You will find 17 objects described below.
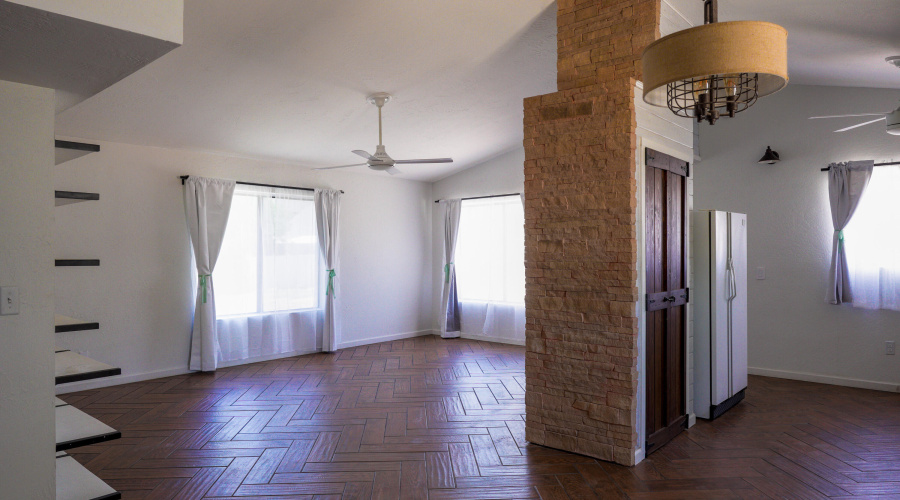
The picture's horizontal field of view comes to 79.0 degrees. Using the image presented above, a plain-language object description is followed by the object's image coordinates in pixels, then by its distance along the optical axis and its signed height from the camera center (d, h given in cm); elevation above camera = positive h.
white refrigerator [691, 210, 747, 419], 404 -43
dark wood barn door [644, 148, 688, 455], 339 -29
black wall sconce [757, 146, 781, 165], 527 +92
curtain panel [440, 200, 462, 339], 767 -39
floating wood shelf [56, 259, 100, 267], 184 -2
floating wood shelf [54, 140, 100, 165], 194 +40
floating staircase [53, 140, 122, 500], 186 -64
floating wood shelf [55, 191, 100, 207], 194 +22
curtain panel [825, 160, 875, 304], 492 +44
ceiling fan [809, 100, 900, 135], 381 +91
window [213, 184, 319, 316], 594 +1
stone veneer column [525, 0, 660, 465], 316 +7
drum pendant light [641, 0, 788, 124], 150 +57
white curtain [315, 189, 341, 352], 666 +8
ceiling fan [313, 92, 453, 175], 477 +85
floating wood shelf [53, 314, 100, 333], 180 -23
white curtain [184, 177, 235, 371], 553 -18
